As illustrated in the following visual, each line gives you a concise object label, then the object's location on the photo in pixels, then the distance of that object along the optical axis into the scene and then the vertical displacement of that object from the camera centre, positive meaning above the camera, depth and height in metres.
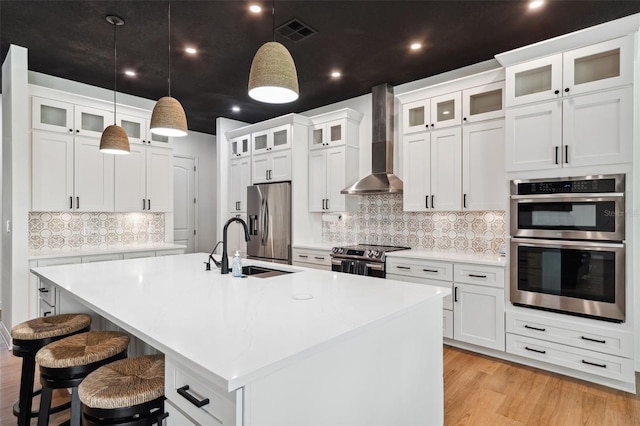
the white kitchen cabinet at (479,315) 3.12 -0.94
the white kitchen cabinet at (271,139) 4.94 +1.07
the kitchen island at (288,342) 1.01 -0.42
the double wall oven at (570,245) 2.61 -0.25
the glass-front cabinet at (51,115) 3.75 +1.06
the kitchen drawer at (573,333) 2.56 -0.94
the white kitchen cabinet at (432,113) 3.65 +1.09
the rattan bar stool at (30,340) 1.94 -0.72
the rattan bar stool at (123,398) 1.27 -0.69
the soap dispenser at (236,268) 2.27 -0.36
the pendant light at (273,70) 1.71 +0.70
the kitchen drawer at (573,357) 2.55 -1.13
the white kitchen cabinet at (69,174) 3.79 +0.43
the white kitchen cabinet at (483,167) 3.37 +0.46
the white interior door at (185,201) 6.69 +0.21
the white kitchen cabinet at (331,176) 4.59 +0.48
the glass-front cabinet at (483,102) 3.38 +1.10
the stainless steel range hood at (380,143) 4.25 +0.87
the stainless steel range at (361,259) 3.83 -0.53
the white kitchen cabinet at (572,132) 2.58 +0.65
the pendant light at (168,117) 2.34 +0.64
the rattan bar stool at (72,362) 1.61 -0.70
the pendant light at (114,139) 2.79 +0.58
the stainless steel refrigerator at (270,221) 4.89 -0.13
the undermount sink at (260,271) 2.55 -0.44
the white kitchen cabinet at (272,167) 4.93 +0.67
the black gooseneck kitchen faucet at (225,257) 2.37 -0.31
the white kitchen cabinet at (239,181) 5.58 +0.50
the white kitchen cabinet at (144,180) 4.48 +0.43
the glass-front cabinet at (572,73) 2.59 +1.13
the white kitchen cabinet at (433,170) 3.66 +0.46
